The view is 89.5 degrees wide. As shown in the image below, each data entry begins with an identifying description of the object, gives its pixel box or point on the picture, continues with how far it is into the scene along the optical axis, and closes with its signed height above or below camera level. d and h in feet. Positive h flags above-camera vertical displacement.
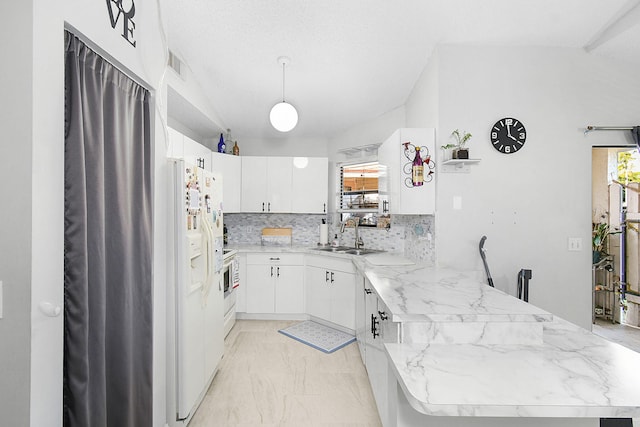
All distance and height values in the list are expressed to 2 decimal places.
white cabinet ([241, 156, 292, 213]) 14.33 +1.26
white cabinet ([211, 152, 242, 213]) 13.61 +1.57
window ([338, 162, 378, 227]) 13.87 +0.91
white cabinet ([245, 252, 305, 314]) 13.26 -3.07
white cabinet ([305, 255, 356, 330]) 11.53 -2.92
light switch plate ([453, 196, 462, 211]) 9.04 +0.25
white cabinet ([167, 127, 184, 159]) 8.87 +1.97
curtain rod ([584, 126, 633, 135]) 8.70 +2.33
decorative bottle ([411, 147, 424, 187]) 9.07 +1.18
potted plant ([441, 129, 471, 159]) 8.49 +1.85
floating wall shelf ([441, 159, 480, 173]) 8.98 +1.29
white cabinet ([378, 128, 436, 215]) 9.12 +1.11
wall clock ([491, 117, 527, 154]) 8.93 +2.22
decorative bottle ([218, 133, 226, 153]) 14.08 +2.86
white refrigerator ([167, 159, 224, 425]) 6.62 -1.62
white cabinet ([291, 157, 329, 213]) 14.30 +1.18
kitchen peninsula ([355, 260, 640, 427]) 3.24 -1.90
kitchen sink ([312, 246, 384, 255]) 12.74 -1.54
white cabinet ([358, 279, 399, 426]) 5.73 -2.85
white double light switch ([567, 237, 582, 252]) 8.93 -0.85
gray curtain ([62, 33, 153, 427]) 3.97 -0.49
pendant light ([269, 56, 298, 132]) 9.38 +2.83
